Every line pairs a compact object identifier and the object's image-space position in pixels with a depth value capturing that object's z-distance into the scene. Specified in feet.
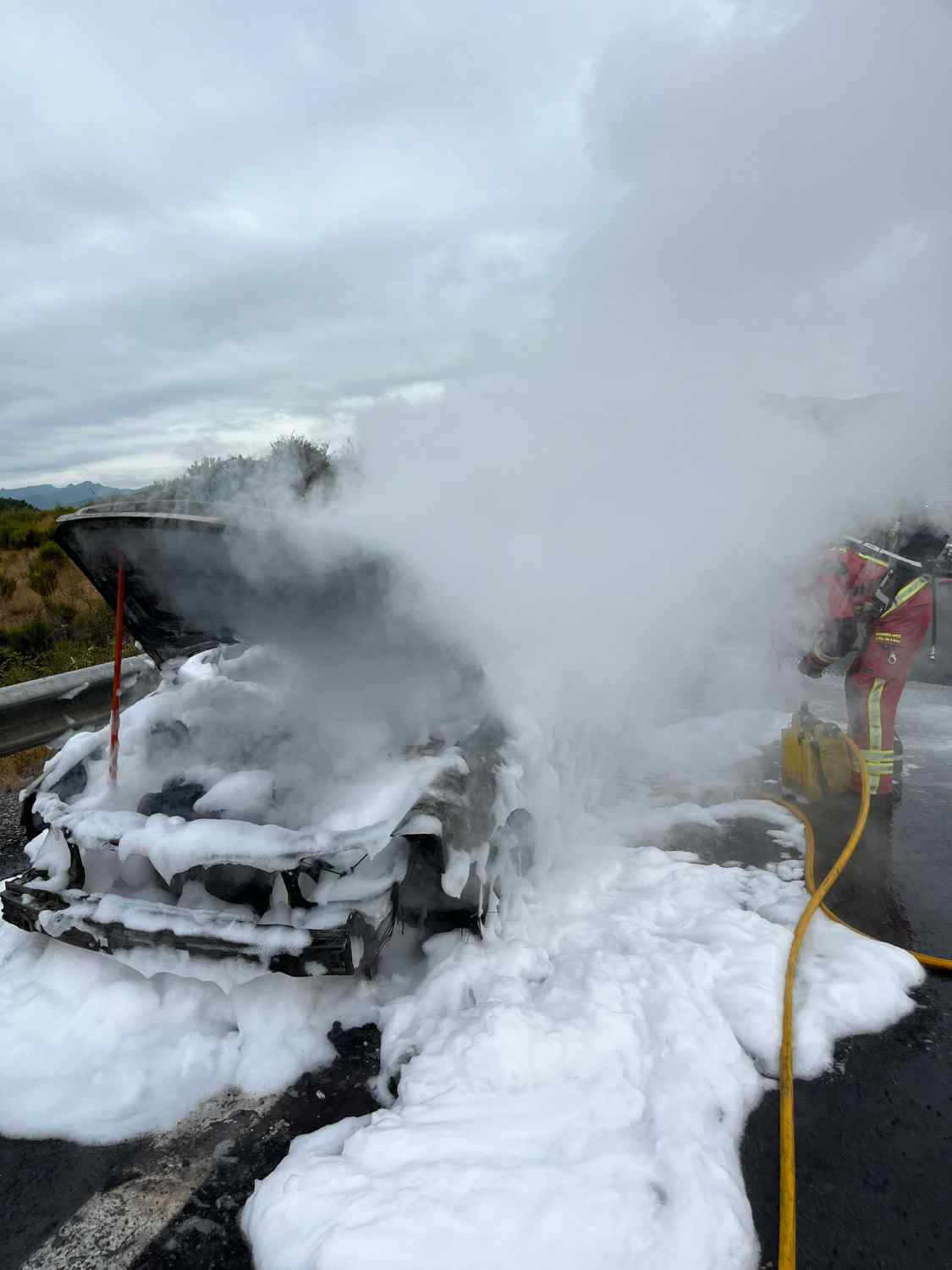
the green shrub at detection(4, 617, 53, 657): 27.32
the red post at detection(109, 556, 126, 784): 10.78
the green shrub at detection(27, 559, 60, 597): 35.29
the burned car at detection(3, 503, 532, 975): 8.25
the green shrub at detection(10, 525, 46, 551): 44.41
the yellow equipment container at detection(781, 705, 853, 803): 14.90
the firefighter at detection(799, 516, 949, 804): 14.66
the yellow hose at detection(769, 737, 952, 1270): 6.06
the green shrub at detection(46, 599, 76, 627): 30.91
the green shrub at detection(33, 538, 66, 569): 39.22
